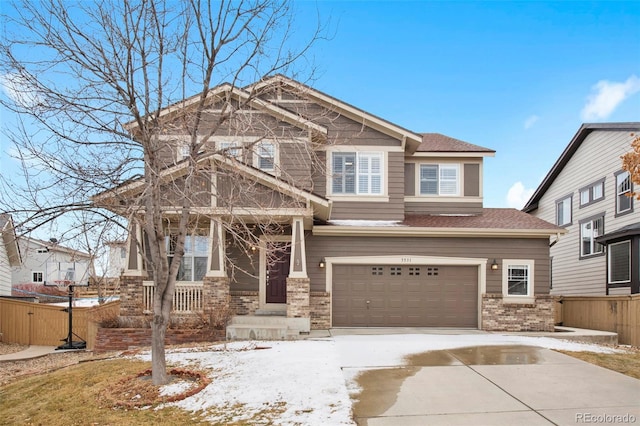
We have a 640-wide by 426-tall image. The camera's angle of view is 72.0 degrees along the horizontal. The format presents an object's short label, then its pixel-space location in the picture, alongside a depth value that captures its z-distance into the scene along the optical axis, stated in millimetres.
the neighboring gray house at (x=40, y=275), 33125
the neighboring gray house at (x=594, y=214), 16266
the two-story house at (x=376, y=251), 13547
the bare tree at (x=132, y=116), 6945
